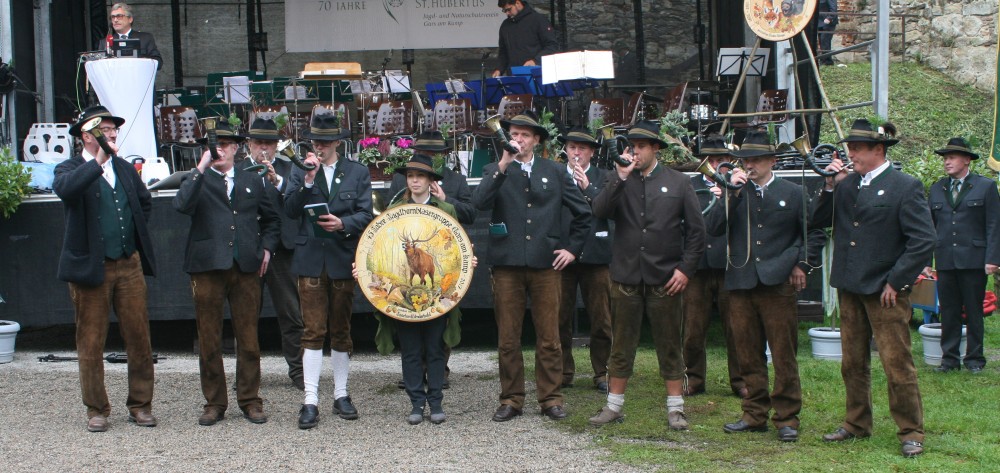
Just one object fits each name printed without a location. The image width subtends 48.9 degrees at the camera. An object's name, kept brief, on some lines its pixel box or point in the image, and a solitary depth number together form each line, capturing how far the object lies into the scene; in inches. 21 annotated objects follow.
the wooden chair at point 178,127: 508.7
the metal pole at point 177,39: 661.9
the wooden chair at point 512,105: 500.4
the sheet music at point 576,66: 482.3
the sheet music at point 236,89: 540.1
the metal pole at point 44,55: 512.4
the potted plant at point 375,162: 445.1
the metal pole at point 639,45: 665.6
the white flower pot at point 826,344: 373.4
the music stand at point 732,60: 539.5
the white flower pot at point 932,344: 368.5
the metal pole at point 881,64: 439.2
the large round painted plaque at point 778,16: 431.8
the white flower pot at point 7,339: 385.4
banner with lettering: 649.0
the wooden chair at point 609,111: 520.7
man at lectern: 476.7
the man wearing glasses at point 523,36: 555.8
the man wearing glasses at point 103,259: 272.7
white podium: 439.8
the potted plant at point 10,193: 383.2
